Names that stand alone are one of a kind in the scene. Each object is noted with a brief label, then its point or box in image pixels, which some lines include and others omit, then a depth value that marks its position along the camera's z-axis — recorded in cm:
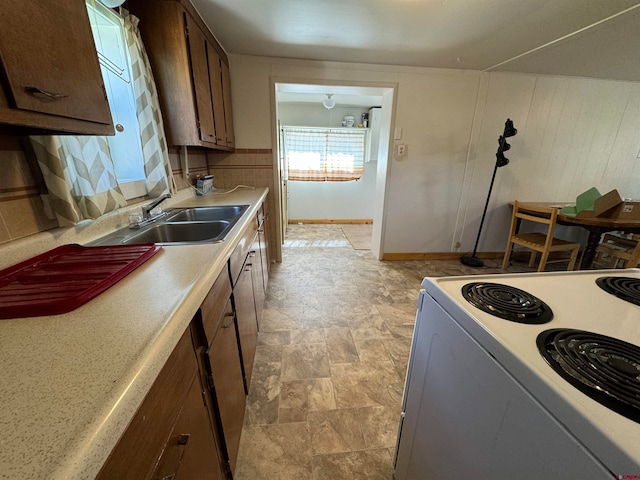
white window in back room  439
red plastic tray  55
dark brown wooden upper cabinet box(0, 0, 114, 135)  57
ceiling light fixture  377
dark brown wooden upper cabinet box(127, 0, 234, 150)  147
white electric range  38
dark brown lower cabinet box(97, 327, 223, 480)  38
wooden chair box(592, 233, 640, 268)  227
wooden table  214
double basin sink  111
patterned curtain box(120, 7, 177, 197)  139
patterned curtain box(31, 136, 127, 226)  86
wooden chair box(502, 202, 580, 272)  240
